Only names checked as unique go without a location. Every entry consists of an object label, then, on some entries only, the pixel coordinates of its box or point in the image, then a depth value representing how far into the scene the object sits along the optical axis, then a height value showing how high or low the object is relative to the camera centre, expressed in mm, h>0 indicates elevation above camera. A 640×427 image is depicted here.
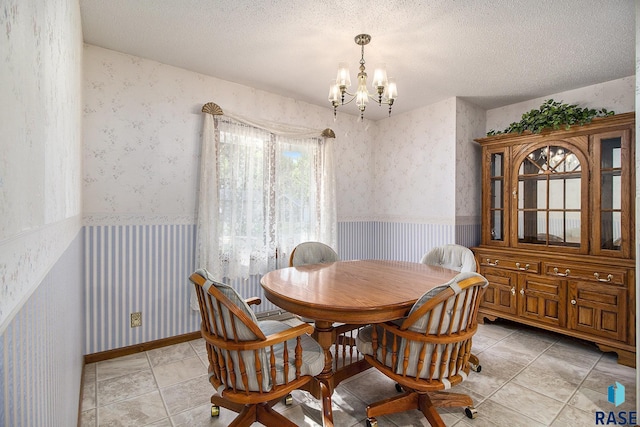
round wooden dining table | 1569 -475
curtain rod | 2949 +1008
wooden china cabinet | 2654 -199
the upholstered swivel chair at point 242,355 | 1366 -676
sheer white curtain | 2949 +199
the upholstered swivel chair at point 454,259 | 2406 -405
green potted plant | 2863 +933
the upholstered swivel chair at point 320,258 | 2506 -434
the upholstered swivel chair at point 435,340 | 1478 -649
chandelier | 2012 +870
